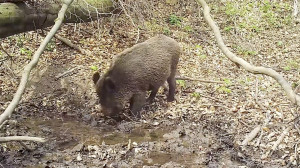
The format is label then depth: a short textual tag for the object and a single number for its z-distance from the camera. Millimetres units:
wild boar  7652
